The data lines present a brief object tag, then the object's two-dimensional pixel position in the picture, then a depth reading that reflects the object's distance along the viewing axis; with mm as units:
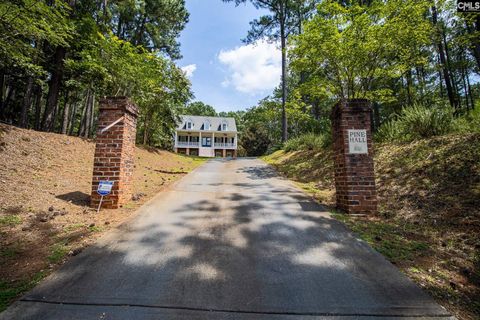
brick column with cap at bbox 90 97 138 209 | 4457
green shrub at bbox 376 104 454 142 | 6336
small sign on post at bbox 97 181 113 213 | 4272
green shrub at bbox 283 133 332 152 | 10537
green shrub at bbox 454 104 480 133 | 5699
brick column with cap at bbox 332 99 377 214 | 4309
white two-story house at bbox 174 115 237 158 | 36219
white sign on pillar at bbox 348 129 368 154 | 4438
